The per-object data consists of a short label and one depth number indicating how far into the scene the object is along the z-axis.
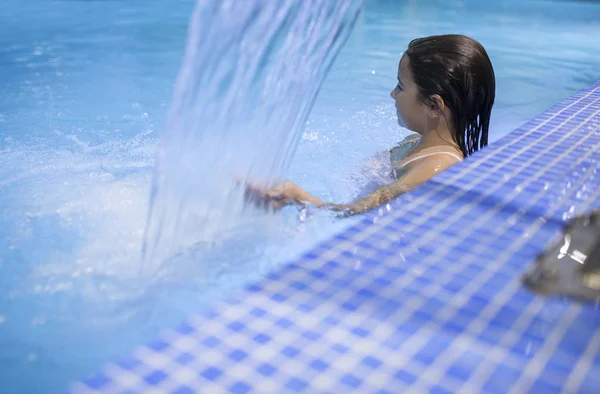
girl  2.44
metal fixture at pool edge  1.49
